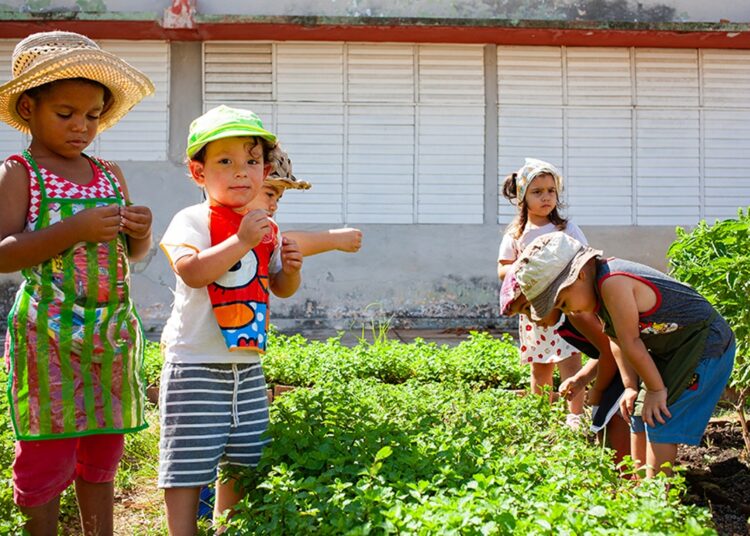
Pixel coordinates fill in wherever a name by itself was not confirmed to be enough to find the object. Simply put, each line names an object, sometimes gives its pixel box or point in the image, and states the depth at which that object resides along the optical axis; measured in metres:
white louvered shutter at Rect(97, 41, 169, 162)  10.36
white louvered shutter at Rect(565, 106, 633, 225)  10.64
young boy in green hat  2.86
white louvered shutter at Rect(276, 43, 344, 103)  10.39
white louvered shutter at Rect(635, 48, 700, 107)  10.57
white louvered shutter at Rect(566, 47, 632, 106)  10.55
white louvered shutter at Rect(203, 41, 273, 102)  10.35
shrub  3.90
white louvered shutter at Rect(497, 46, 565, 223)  10.52
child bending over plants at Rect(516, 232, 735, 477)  3.41
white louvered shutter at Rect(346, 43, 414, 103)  10.45
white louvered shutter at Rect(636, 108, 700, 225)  10.68
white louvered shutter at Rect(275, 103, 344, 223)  10.51
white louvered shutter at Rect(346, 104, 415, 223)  10.55
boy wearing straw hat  2.74
